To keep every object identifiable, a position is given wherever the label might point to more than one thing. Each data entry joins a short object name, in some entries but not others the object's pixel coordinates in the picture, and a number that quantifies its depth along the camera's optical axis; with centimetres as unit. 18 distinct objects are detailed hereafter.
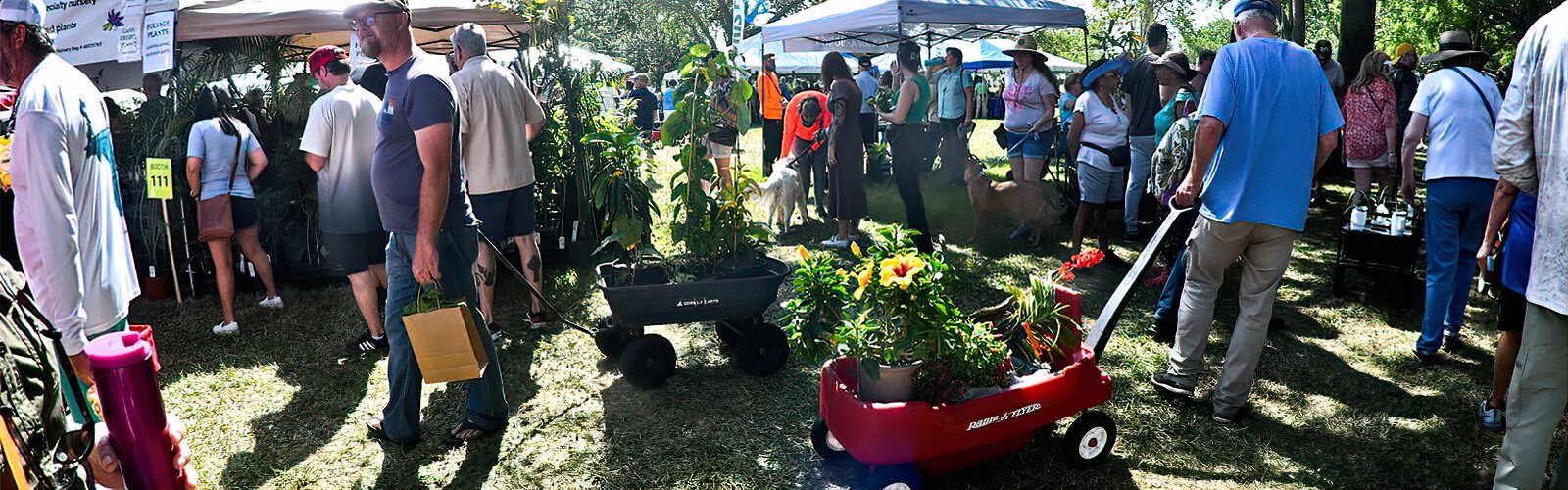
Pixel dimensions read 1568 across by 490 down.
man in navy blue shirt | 358
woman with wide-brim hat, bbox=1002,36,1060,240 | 894
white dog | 856
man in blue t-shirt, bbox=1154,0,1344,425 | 392
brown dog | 778
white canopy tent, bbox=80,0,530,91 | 725
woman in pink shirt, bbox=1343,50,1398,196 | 775
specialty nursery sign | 845
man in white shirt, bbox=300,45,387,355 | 501
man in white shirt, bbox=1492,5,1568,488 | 269
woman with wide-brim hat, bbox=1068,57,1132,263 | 704
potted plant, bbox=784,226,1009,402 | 319
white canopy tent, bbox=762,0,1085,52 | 881
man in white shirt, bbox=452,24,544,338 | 545
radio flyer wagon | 316
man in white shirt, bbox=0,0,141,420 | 266
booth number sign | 580
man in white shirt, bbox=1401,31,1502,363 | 458
